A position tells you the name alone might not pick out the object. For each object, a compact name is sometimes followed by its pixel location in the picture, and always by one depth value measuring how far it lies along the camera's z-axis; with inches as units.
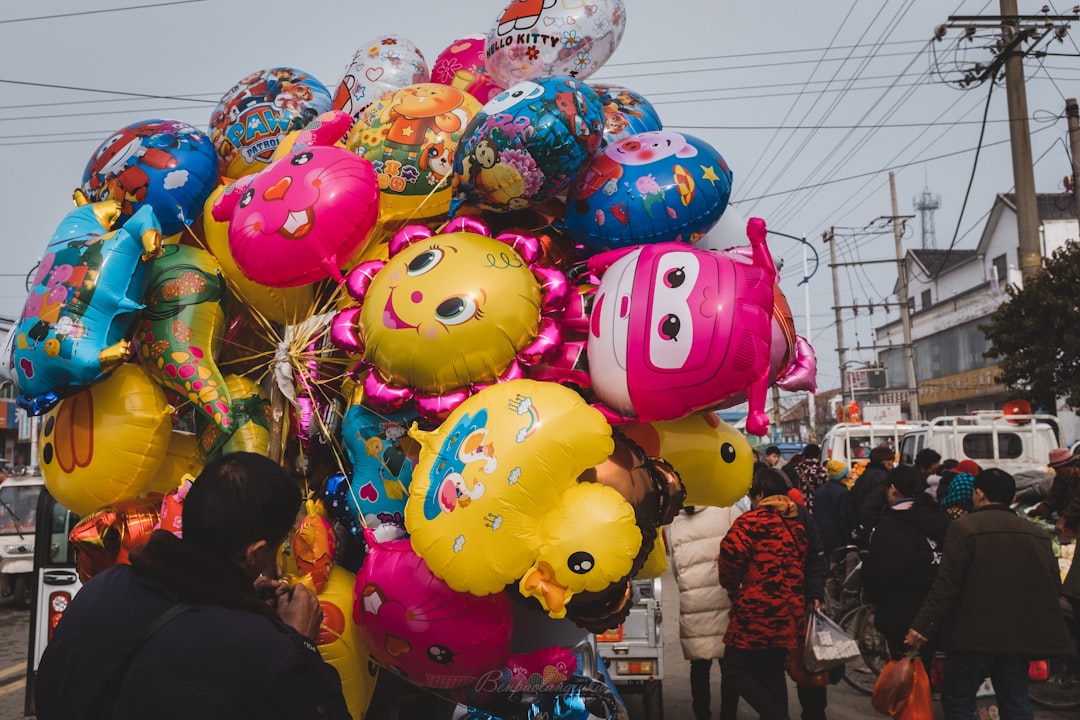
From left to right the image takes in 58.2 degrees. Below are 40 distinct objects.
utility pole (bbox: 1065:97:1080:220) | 596.7
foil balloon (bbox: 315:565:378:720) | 137.6
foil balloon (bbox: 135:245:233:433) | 147.3
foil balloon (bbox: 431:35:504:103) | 188.9
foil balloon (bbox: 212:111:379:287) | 137.9
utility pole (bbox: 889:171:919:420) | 1138.7
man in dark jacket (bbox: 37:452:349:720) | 74.5
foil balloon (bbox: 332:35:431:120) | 191.5
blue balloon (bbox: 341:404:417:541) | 140.6
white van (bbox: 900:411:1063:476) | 526.0
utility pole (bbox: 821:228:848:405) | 1523.1
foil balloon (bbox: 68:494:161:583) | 146.6
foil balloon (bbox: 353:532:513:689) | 123.3
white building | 1301.7
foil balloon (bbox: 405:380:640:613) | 112.6
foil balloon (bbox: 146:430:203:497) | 161.2
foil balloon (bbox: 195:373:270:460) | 151.7
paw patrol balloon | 174.4
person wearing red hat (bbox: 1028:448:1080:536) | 304.8
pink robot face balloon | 119.8
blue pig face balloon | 141.2
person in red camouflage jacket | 217.3
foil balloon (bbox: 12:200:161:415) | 137.0
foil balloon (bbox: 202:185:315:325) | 157.6
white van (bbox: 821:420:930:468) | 665.0
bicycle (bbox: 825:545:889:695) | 297.3
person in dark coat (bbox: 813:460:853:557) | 374.0
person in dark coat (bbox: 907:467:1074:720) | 196.4
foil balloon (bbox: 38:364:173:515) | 147.6
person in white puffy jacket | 243.0
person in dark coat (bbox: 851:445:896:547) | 325.4
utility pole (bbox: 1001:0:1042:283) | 504.7
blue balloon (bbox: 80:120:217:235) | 158.2
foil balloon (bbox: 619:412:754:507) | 139.8
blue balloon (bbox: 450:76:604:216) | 133.0
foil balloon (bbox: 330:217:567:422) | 128.0
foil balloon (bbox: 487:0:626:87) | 164.4
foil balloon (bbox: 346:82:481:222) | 150.8
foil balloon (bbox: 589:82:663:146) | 167.5
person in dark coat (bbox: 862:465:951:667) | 227.6
